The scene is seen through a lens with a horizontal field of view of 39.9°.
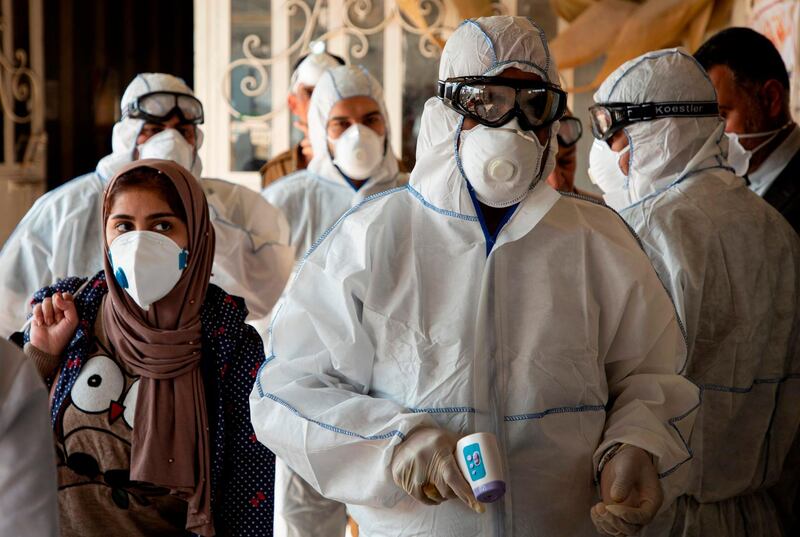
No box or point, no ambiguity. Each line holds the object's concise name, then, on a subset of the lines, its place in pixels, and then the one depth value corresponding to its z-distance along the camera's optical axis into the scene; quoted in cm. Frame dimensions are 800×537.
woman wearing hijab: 226
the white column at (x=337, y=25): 670
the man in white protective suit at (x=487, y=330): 184
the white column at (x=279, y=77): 668
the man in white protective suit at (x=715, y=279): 241
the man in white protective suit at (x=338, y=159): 411
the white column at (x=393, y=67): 669
